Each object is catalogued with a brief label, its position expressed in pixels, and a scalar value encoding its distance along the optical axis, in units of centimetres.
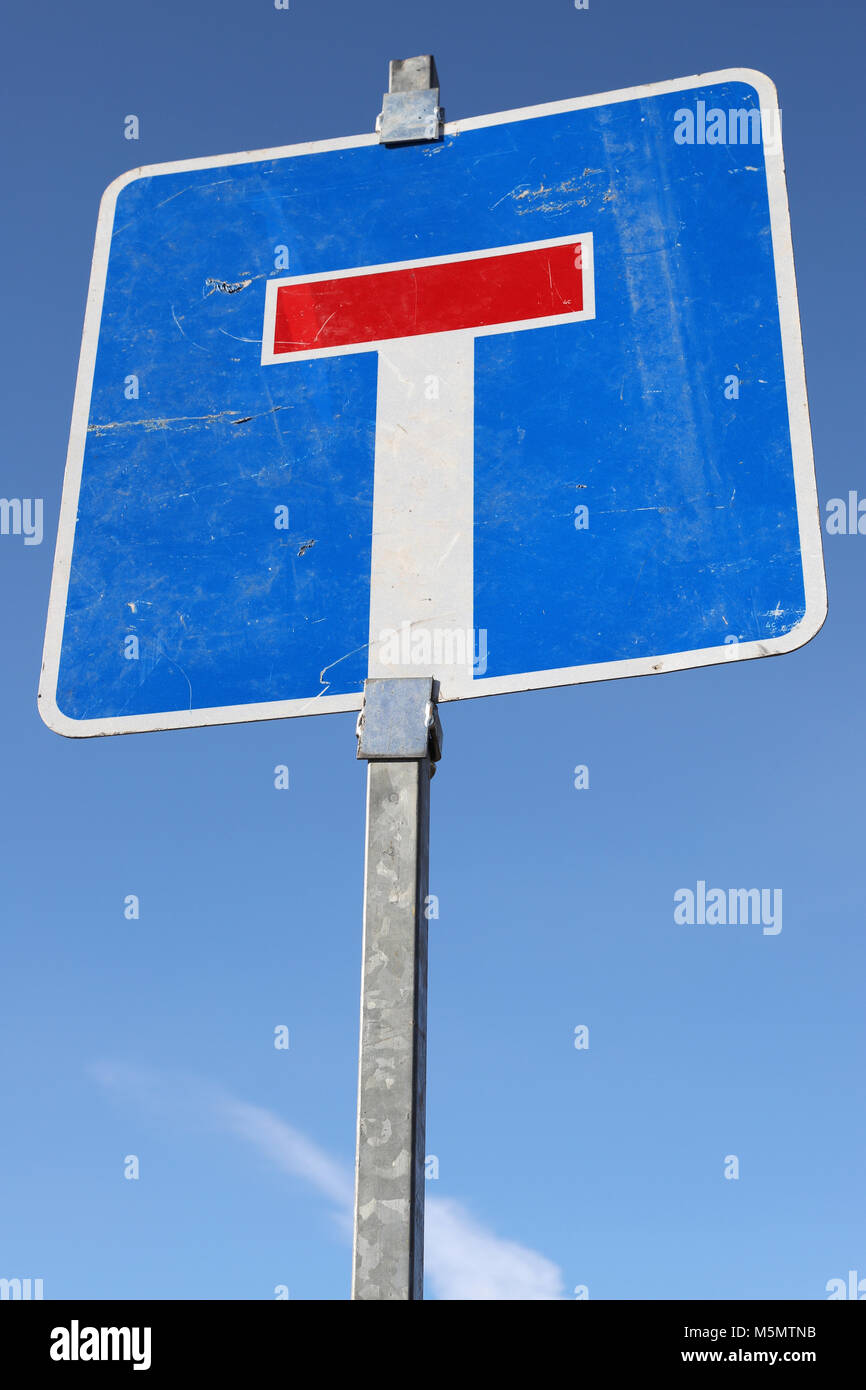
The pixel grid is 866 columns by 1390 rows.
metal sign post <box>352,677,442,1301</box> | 207
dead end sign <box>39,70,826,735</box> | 255
